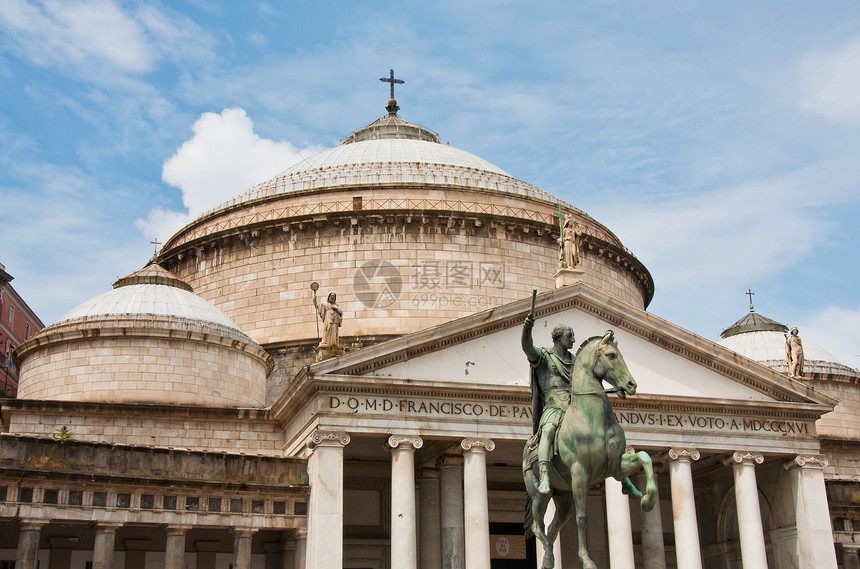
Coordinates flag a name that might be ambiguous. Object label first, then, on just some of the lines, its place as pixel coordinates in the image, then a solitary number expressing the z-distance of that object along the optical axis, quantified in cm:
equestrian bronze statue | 1372
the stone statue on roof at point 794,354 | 3388
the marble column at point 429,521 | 2992
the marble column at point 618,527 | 2861
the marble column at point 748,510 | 2942
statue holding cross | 3131
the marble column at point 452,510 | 2812
